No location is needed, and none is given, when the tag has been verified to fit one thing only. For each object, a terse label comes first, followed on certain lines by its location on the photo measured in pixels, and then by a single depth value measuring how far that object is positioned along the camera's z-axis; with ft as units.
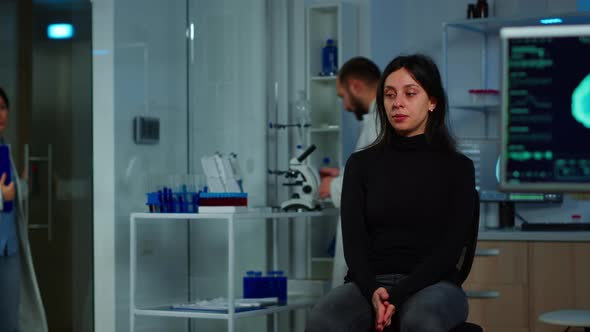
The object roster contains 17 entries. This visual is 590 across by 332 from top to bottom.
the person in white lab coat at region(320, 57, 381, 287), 14.69
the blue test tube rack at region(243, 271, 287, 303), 15.70
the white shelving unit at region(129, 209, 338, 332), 13.87
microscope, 16.22
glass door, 12.87
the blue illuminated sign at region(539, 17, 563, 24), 16.56
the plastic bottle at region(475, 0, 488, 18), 17.52
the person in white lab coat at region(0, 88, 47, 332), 13.00
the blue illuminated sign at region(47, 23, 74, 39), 13.42
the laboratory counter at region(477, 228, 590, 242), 15.55
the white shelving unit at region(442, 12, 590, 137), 16.72
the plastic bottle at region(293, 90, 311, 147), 17.99
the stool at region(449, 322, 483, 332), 8.56
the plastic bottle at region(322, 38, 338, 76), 17.96
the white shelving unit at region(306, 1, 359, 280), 17.98
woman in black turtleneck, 8.66
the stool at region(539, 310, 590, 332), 11.67
